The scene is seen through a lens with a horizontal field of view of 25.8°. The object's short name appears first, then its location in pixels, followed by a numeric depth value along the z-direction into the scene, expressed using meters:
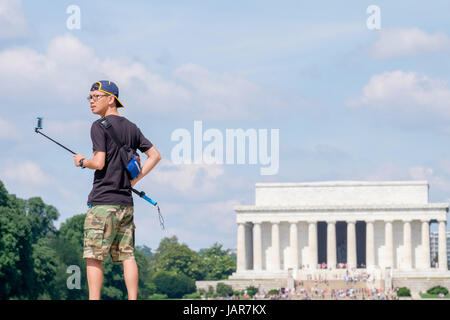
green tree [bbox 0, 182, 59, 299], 71.69
